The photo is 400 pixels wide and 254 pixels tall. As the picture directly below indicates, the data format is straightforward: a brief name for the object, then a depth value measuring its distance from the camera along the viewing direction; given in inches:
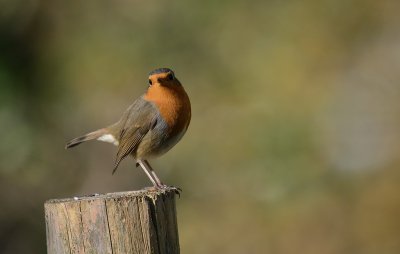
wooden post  271.3
